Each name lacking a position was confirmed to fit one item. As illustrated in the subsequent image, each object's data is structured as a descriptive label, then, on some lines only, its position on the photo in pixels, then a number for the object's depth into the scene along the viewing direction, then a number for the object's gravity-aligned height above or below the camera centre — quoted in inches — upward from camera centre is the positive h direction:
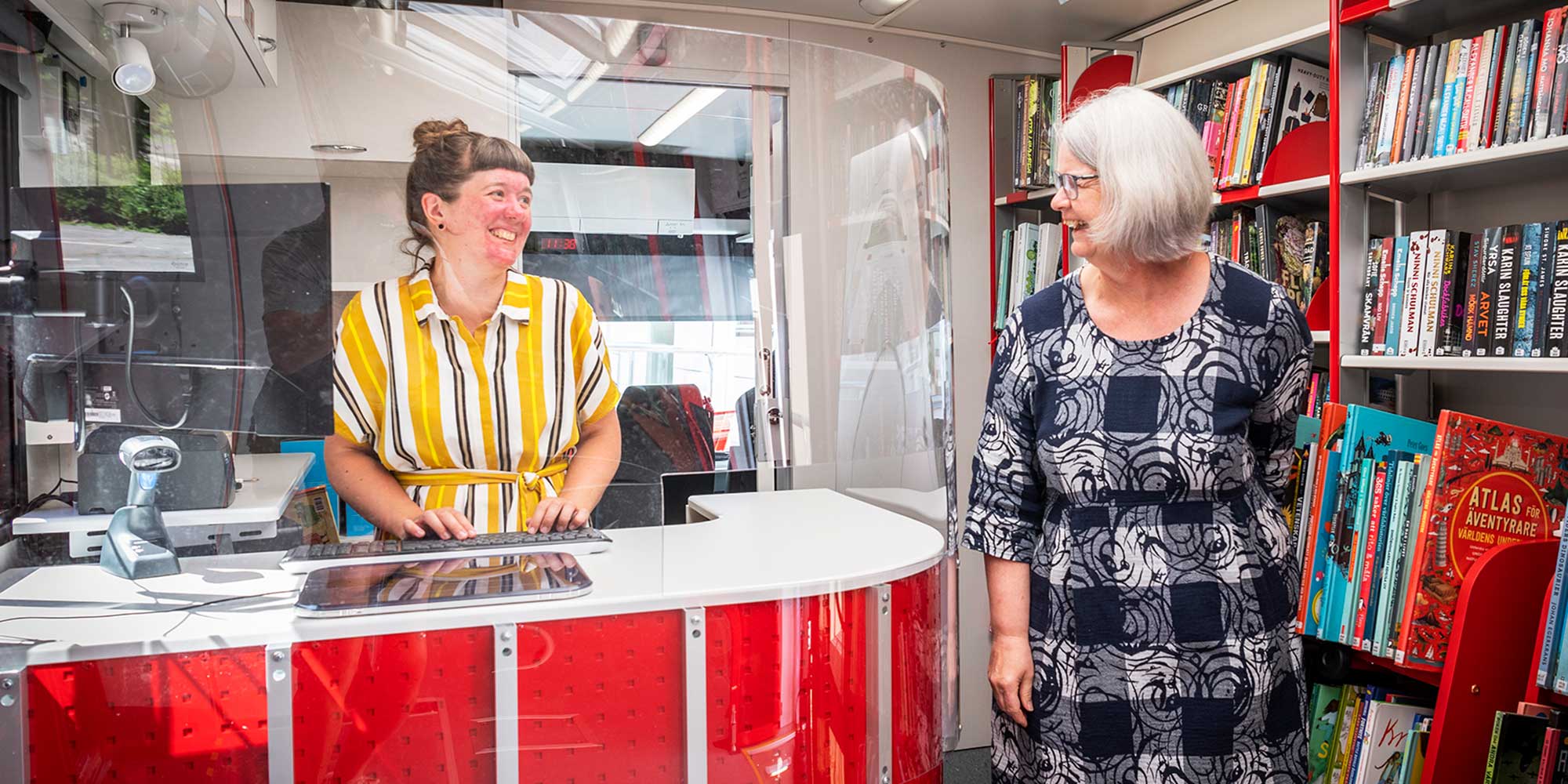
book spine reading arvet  70.2 +5.4
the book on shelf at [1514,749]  63.7 -24.6
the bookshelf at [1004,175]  124.5 +23.8
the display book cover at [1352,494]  73.5 -9.8
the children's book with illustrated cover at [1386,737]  73.4 -27.4
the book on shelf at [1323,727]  78.3 -28.5
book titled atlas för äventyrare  68.1 -10.1
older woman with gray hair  49.1 -6.7
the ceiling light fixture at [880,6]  106.0 +37.9
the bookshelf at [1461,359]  65.1 +3.3
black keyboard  43.5 -8.2
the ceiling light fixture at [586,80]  46.1 +13.1
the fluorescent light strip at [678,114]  47.1 +11.8
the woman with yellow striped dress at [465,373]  43.4 -0.4
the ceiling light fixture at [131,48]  40.3 +12.8
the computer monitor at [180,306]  40.8 +2.5
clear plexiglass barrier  40.9 -1.6
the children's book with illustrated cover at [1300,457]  79.9 -7.7
